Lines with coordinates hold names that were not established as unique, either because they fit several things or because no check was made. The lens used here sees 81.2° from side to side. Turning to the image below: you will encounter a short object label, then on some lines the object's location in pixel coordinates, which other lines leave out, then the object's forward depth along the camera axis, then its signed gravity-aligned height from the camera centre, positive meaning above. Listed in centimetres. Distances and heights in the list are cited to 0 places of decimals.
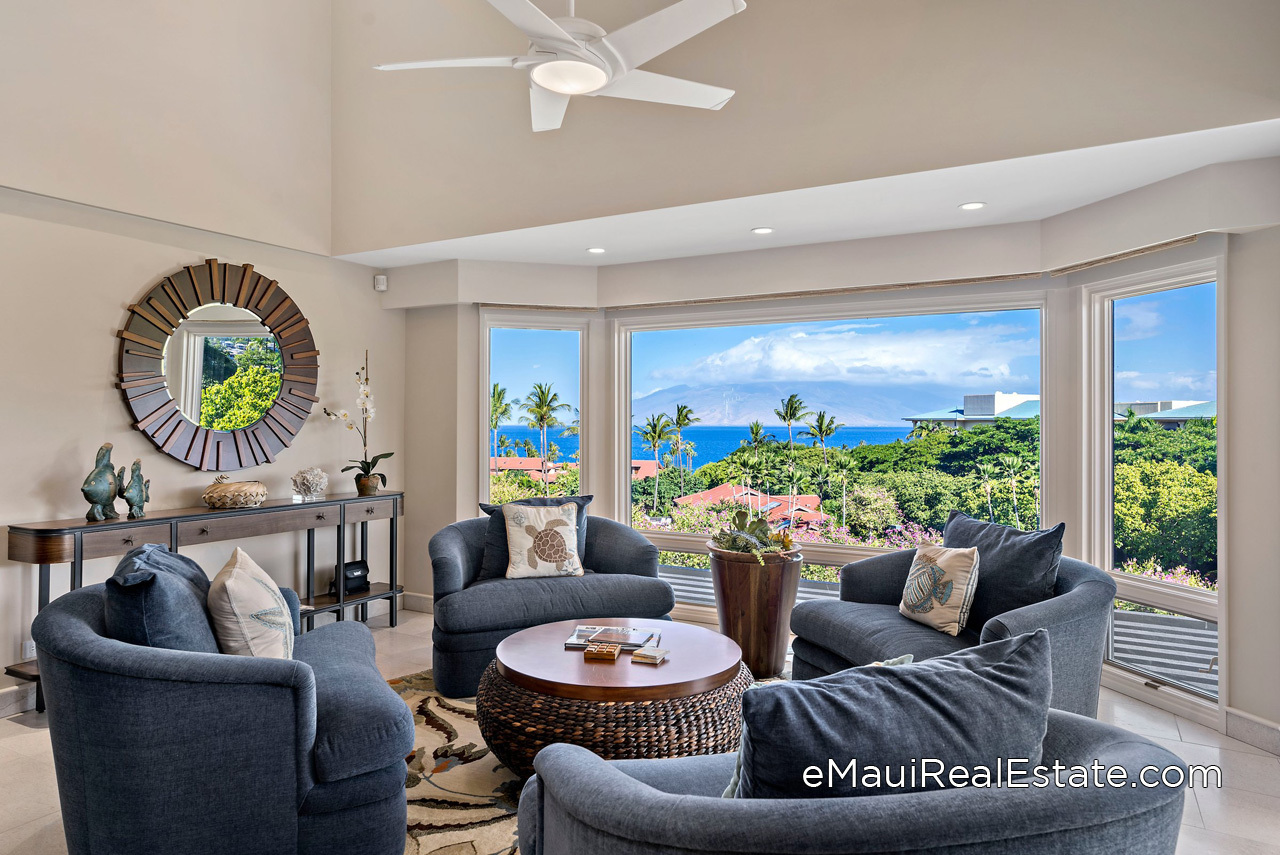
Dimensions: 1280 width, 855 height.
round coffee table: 231 -89
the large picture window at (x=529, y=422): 528 +5
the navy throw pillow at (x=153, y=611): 197 -49
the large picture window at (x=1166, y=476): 345 -23
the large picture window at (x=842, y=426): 433 +2
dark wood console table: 324 -52
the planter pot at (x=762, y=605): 391 -93
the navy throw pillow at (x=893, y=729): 109 -45
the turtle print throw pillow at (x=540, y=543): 401 -62
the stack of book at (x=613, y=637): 279 -80
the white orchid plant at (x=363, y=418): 484 +7
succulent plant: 401 -60
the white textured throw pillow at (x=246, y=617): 223 -57
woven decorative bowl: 397 -36
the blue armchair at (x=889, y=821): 98 -54
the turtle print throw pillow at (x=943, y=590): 299 -66
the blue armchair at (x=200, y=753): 182 -82
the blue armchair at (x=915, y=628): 258 -80
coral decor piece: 446 -34
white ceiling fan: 215 +117
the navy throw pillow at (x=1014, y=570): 289 -56
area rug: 229 -126
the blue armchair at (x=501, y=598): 351 -84
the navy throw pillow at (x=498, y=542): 407 -63
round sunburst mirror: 390 +35
